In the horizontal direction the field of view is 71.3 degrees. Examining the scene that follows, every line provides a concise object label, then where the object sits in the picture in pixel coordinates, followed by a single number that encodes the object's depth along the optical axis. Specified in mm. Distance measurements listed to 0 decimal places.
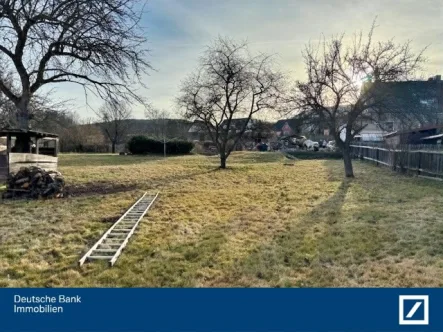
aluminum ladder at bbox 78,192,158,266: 3994
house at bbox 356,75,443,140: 11320
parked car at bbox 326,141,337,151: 36538
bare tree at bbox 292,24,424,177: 11336
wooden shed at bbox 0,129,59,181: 9422
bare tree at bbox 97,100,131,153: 43191
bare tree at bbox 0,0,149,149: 8375
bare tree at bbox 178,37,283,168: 16359
